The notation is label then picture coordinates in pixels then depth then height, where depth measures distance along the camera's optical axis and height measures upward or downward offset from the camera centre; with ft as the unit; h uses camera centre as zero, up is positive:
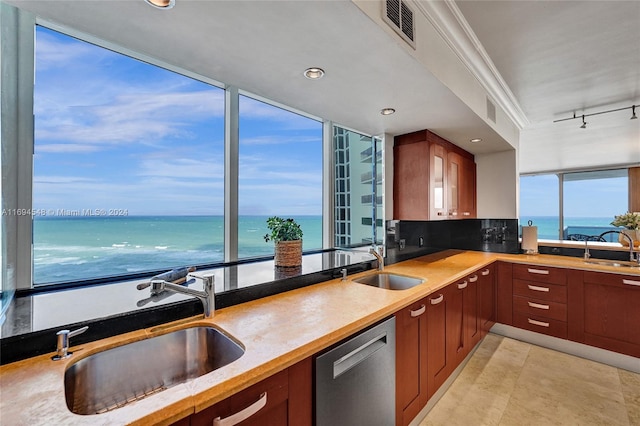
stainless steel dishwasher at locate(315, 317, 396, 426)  3.64 -2.44
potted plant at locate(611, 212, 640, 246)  8.86 -0.40
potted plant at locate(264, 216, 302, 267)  6.37 -0.62
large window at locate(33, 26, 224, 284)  4.68 +1.00
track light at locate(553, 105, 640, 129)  9.55 +3.64
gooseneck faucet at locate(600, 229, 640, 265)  8.65 -1.29
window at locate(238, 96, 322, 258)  7.19 +1.22
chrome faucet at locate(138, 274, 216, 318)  3.86 -1.12
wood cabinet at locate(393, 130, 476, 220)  8.36 +1.13
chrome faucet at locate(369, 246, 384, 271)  7.09 -1.15
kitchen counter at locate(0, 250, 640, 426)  2.24 -1.56
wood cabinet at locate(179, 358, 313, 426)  2.64 -1.98
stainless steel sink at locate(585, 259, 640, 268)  8.50 -1.58
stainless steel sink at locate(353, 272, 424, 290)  6.86 -1.70
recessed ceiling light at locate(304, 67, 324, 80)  4.90 +2.54
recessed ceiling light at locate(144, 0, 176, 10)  3.31 +2.54
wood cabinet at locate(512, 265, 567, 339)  8.73 -2.82
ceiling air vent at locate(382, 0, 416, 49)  3.90 +2.88
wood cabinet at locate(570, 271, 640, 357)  7.67 -2.88
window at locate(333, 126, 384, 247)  9.39 +0.89
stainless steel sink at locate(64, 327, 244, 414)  3.03 -1.88
